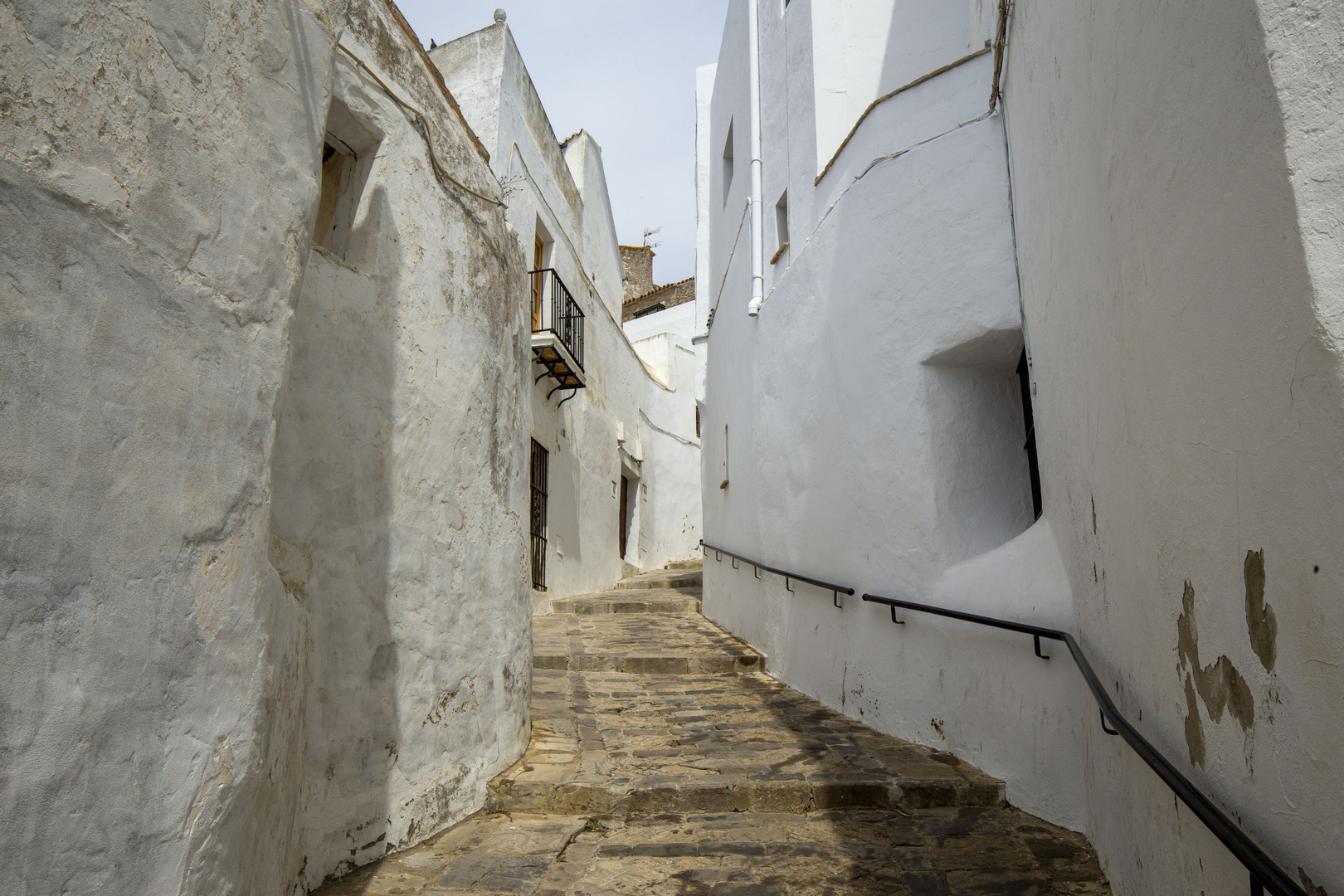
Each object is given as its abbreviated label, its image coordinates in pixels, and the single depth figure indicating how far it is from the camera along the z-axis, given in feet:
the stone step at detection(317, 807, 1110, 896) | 9.92
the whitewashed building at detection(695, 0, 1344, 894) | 5.20
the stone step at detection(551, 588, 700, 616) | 33.27
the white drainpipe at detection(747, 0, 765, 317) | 24.86
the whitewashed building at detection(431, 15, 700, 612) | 32.50
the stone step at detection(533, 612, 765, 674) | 21.85
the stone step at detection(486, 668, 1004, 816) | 12.53
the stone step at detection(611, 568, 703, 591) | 41.81
